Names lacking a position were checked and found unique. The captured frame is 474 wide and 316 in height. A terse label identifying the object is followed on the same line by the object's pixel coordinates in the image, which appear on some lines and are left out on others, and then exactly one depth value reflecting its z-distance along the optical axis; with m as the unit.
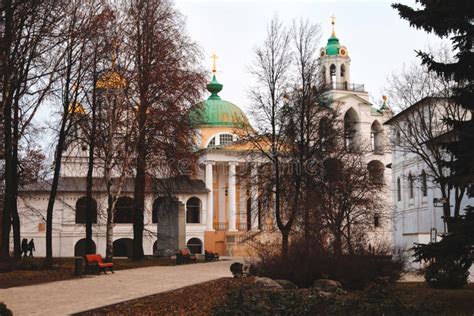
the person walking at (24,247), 39.81
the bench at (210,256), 36.09
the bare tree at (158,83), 28.02
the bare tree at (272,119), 28.28
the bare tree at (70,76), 23.45
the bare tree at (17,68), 17.23
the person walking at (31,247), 41.77
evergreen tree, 11.80
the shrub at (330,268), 16.48
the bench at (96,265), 21.72
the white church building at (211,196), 54.16
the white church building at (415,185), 31.93
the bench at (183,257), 29.75
